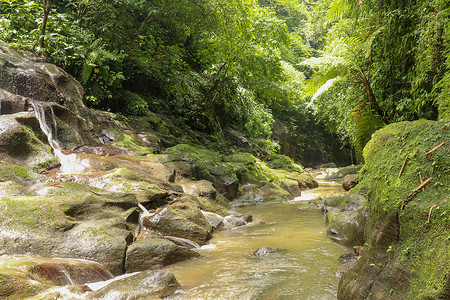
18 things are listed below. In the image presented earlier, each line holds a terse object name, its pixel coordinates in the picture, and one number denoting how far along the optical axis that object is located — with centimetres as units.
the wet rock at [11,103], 710
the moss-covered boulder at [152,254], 395
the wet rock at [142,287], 305
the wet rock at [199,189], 763
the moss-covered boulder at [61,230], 366
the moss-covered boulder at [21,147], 582
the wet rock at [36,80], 790
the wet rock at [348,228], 480
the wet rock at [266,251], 457
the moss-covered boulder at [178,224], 524
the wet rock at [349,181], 1015
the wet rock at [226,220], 635
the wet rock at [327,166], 2544
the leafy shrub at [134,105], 1159
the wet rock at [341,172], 1742
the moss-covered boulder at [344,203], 630
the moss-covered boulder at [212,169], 937
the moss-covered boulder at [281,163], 1559
